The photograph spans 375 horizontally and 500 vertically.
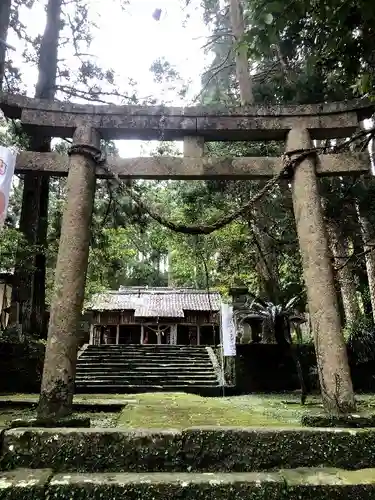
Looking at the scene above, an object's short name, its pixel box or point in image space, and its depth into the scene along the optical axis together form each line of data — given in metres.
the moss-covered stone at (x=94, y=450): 3.03
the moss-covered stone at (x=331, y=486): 2.65
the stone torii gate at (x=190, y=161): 4.06
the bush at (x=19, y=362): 8.20
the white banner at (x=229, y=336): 9.73
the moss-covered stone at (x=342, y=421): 3.49
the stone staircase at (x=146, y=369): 10.54
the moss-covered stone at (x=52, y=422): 3.43
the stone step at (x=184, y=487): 2.64
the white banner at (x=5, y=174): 4.32
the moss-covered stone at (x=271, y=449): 3.06
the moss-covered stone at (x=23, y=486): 2.61
